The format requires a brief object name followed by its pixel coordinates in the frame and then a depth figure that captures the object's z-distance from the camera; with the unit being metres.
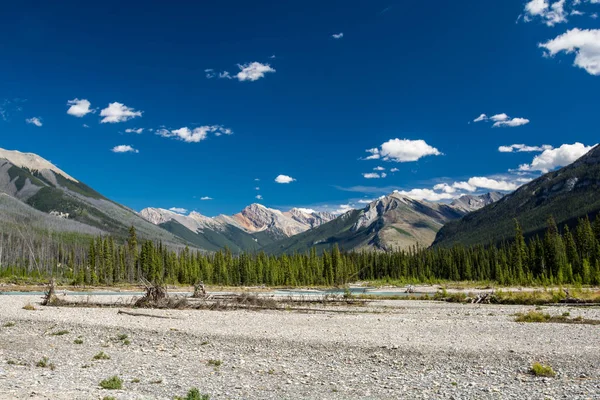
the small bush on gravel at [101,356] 19.05
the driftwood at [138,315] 36.35
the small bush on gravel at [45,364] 16.58
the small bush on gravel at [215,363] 18.14
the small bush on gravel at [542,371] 16.03
